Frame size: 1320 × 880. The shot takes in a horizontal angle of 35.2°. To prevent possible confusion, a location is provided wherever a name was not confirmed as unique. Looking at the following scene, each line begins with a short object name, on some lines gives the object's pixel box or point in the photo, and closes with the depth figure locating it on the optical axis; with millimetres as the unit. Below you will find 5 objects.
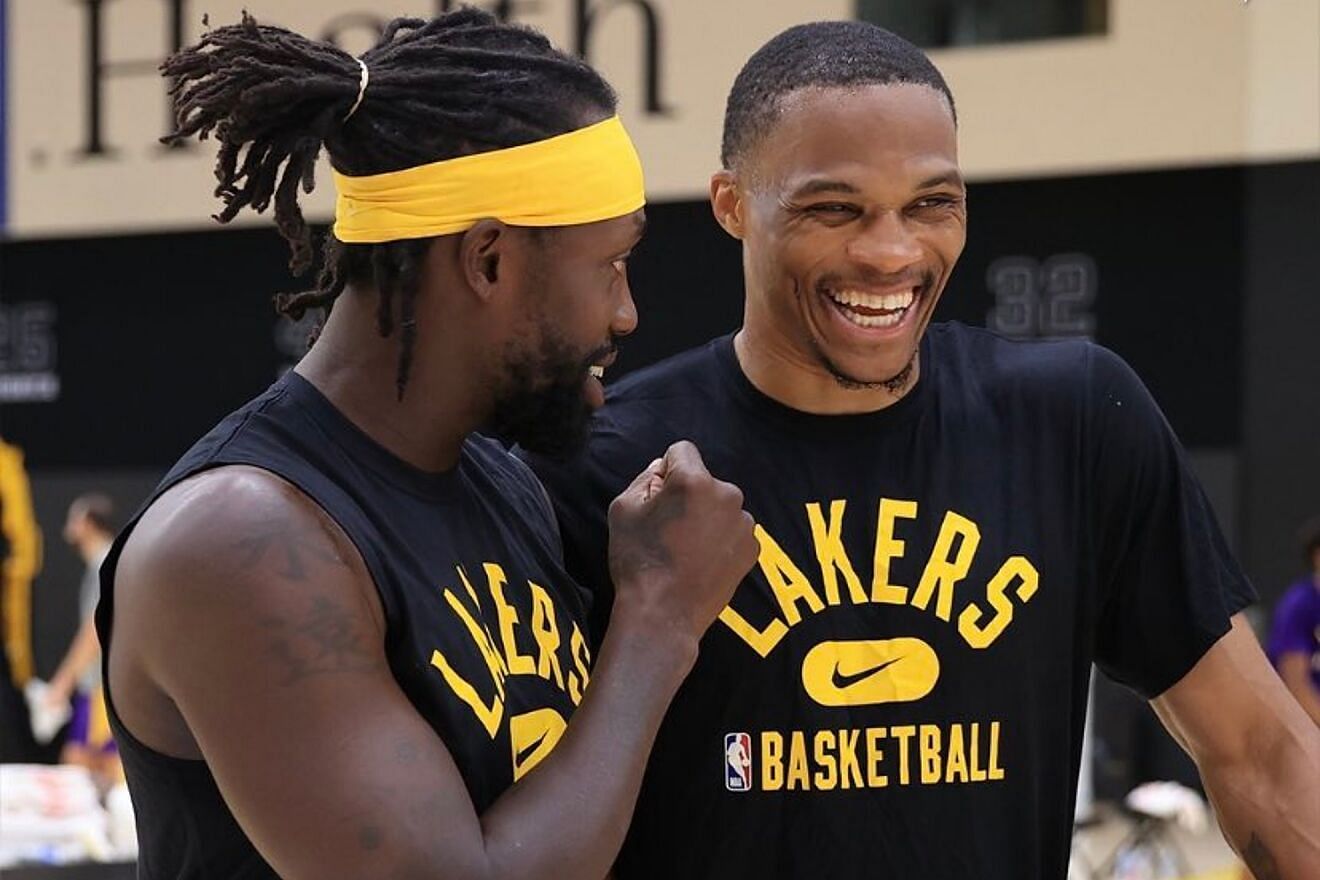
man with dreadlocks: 1993
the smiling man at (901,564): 2572
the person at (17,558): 11461
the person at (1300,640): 7949
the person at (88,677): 8914
